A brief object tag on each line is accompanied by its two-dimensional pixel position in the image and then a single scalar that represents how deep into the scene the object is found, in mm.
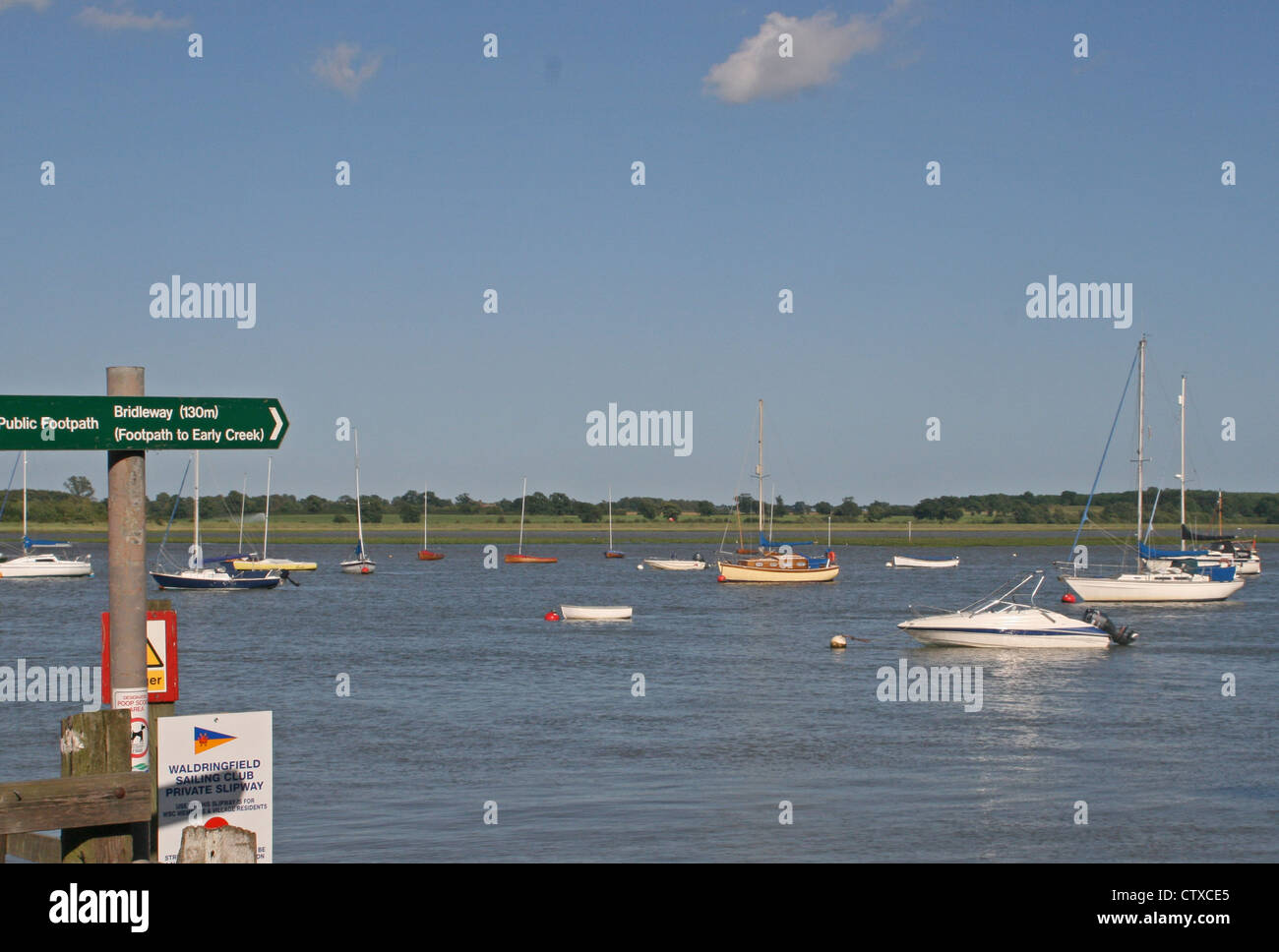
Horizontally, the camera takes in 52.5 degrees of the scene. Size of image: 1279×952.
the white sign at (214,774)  7262
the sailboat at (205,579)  92062
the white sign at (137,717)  7270
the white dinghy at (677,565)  134125
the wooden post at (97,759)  6738
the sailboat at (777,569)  103812
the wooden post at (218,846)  7277
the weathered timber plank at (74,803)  6418
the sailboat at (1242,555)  122312
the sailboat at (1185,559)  84000
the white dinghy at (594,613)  67375
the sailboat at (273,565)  112312
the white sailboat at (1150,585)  78250
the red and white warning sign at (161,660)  7992
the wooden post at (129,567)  7051
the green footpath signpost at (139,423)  6992
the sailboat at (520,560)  150125
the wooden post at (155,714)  7381
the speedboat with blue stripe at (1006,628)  49875
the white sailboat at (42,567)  110562
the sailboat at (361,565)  123000
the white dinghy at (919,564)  148000
